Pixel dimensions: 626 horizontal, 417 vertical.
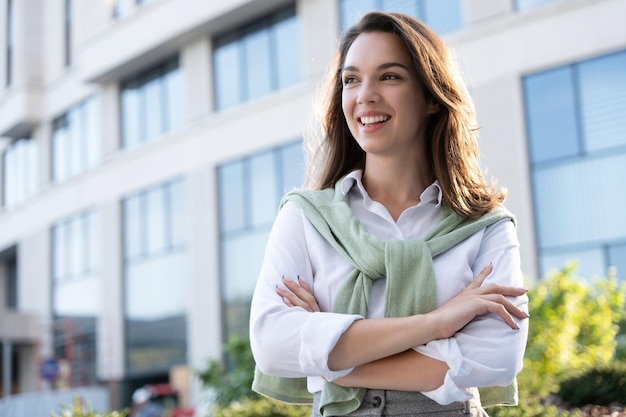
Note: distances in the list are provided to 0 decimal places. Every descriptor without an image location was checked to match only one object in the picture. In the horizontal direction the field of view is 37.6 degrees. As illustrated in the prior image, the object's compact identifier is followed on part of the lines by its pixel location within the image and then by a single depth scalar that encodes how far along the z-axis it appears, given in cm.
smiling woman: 261
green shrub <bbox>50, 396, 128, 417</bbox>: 569
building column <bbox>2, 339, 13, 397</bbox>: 2684
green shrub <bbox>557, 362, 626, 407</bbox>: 757
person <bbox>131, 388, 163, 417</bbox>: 1589
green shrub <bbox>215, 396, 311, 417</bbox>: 716
